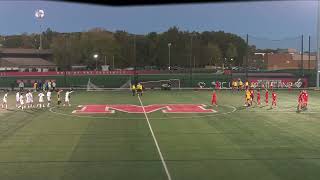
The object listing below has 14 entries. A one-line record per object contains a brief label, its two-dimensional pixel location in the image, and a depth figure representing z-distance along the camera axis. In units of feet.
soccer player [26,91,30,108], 113.29
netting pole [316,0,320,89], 186.19
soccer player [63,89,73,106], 118.86
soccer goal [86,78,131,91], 193.67
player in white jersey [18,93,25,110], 112.54
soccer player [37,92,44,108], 114.04
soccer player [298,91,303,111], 109.23
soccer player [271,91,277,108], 115.55
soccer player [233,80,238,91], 189.67
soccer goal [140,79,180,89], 196.34
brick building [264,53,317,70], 396.78
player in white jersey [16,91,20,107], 115.85
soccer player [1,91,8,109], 115.85
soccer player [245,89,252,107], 117.33
